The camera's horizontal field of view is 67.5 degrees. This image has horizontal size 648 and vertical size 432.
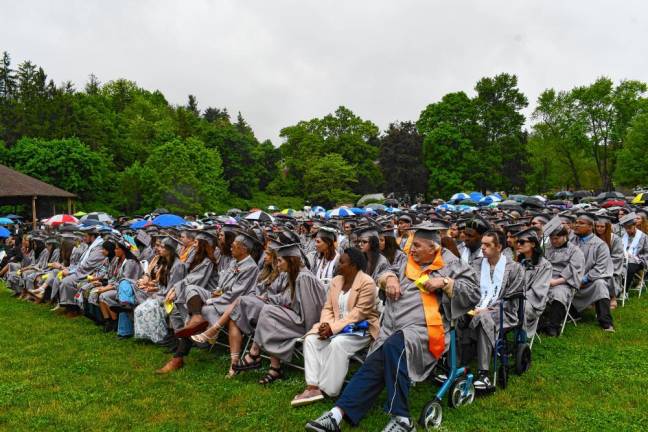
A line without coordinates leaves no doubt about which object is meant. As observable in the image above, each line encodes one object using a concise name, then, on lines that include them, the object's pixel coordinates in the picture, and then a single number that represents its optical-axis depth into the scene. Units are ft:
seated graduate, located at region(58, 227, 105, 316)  30.96
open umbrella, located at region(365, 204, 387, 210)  84.02
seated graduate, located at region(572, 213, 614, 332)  24.26
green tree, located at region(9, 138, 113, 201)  118.52
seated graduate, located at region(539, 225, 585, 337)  23.06
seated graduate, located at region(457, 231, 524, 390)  16.51
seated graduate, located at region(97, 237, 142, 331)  26.37
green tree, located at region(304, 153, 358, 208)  157.58
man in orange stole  13.38
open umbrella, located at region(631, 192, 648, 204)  70.08
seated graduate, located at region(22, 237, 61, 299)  36.91
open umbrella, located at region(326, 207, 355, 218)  66.26
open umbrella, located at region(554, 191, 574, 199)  136.65
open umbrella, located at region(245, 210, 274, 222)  55.72
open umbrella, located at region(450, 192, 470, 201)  92.38
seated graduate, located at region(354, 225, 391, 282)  21.97
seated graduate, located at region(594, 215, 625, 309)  27.71
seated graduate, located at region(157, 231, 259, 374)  20.36
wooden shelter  92.99
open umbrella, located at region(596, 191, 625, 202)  80.59
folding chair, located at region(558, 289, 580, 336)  22.92
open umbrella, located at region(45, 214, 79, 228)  62.82
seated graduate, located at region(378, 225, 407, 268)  24.76
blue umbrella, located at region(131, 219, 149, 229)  54.07
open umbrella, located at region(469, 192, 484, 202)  87.61
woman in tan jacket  15.78
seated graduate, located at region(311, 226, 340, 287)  21.38
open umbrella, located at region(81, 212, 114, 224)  70.49
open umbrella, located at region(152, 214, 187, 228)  51.62
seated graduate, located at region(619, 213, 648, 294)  31.07
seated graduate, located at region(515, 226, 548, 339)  19.57
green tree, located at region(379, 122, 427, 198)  156.35
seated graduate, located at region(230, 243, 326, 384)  18.12
